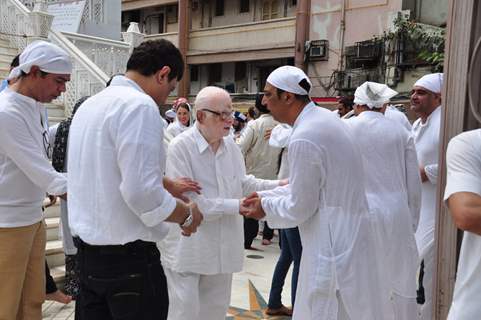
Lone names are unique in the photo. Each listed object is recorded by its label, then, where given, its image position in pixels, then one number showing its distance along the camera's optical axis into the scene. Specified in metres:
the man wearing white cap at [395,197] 3.58
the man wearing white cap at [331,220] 2.47
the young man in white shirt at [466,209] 1.56
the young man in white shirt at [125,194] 2.02
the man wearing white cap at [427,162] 3.80
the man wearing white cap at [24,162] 2.71
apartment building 18.88
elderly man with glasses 3.05
